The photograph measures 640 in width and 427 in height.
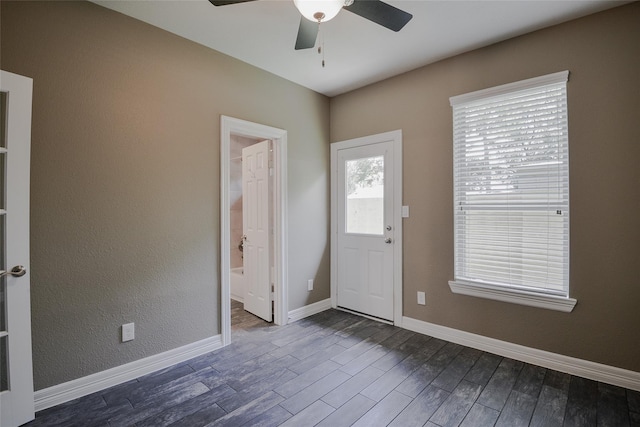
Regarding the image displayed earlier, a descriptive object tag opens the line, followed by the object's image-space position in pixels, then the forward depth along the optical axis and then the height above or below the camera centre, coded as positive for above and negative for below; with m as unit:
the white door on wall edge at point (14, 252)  1.78 -0.22
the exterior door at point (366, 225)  3.40 -0.14
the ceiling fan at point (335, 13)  1.58 +1.17
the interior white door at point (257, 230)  3.49 -0.20
